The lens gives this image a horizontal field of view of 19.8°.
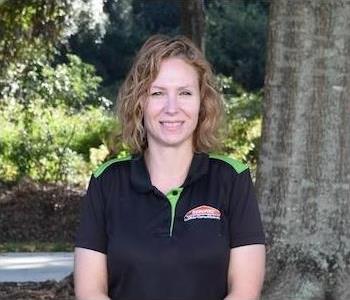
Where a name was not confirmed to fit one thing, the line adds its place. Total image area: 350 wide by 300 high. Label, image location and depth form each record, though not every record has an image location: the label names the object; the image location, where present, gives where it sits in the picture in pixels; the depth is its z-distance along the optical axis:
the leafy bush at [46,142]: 17.08
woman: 3.09
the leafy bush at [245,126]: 18.33
